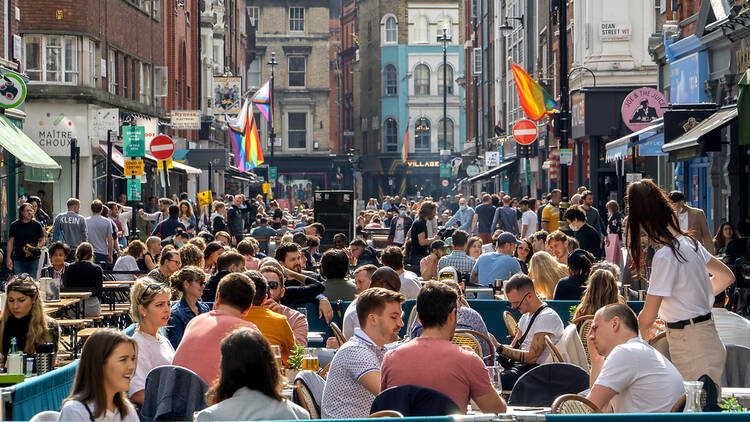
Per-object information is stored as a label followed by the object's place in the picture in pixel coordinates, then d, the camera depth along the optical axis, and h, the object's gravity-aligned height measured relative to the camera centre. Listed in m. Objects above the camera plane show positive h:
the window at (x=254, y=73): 104.31 +11.97
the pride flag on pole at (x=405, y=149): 89.88 +4.71
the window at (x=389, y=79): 99.25 +10.72
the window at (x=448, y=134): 97.81 +6.15
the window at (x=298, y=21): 103.50 +16.16
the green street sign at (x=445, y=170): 79.75 +2.65
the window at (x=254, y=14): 103.12 +16.79
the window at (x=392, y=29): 98.81 +14.71
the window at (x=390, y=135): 99.62 +6.19
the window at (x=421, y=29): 98.88 +14.78
